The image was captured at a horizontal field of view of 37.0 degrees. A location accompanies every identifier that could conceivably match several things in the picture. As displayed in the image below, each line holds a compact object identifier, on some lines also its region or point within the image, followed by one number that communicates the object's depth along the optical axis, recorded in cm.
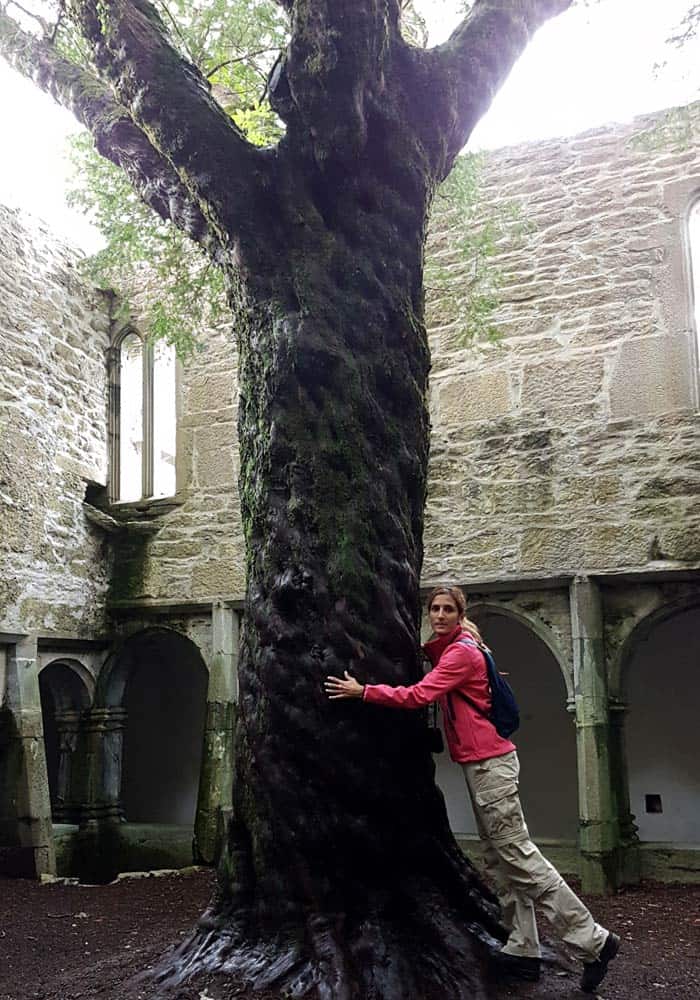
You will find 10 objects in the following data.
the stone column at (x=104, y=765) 858
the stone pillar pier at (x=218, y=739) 775
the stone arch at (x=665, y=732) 875
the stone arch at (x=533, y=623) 714
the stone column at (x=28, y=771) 746
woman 361
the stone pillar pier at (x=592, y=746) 673
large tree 363
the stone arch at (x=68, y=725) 864
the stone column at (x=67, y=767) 866
